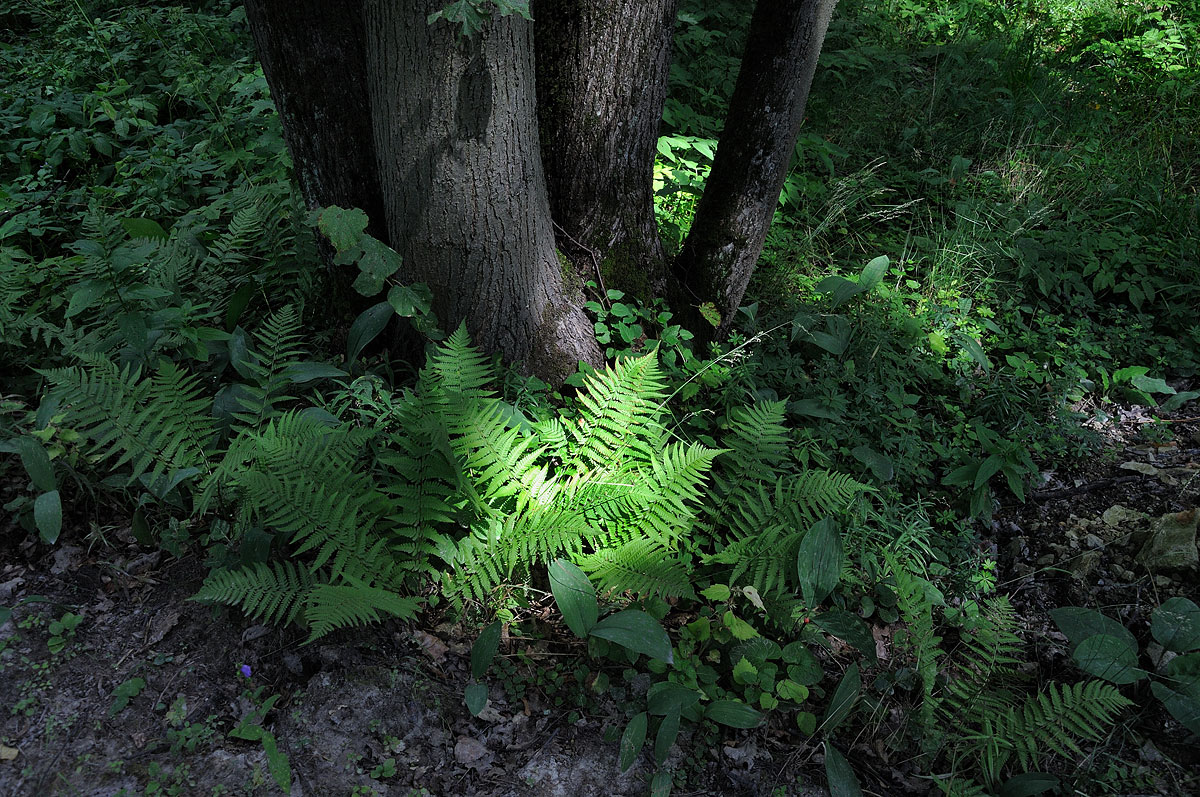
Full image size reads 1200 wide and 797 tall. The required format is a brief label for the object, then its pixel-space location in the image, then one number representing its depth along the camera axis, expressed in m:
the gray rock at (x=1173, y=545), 2.58
